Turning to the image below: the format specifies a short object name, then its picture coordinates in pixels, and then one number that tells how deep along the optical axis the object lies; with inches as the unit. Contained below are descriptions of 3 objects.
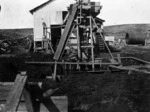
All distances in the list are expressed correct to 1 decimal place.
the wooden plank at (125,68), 411.5
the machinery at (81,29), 450.0
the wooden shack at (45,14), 1111.0
